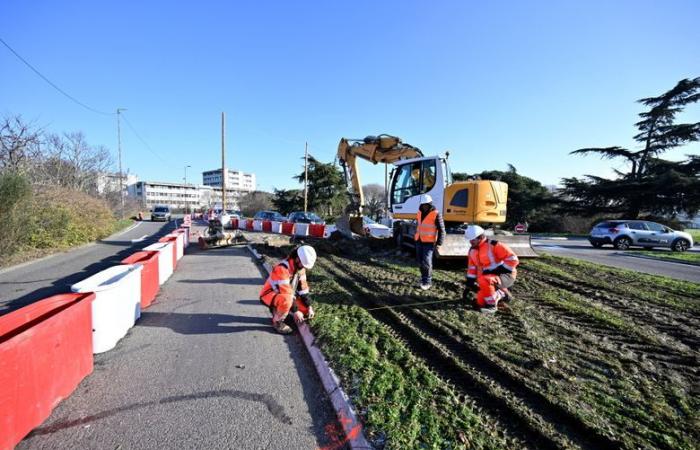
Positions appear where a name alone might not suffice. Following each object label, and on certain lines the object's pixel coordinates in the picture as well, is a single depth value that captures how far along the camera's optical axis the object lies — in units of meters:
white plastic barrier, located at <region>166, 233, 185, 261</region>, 10.47
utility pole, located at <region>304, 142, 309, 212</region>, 31.03
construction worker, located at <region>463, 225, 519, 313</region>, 5.58
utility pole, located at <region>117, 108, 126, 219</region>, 35.91
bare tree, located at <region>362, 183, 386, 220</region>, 39.45
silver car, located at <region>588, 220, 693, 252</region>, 16.50
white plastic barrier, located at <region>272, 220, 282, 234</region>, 21.46
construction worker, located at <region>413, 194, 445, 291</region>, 6.91
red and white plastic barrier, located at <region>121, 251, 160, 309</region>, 5.89
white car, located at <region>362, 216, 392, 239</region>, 15.32
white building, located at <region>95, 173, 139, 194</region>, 38.28
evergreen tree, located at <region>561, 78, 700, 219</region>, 26.86
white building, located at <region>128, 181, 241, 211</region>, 94.14
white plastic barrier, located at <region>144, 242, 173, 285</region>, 7.54
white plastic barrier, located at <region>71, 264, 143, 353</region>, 4.04
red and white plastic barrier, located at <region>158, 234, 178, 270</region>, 9.34
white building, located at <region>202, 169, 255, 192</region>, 119.94
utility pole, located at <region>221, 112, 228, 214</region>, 24.67
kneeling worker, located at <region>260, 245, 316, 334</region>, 4.98
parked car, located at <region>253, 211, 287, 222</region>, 27.23
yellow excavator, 8.54
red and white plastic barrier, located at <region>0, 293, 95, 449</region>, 2.45
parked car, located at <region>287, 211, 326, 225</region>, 22.69
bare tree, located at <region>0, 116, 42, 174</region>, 15.27
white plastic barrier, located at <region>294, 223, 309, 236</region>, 18.69
